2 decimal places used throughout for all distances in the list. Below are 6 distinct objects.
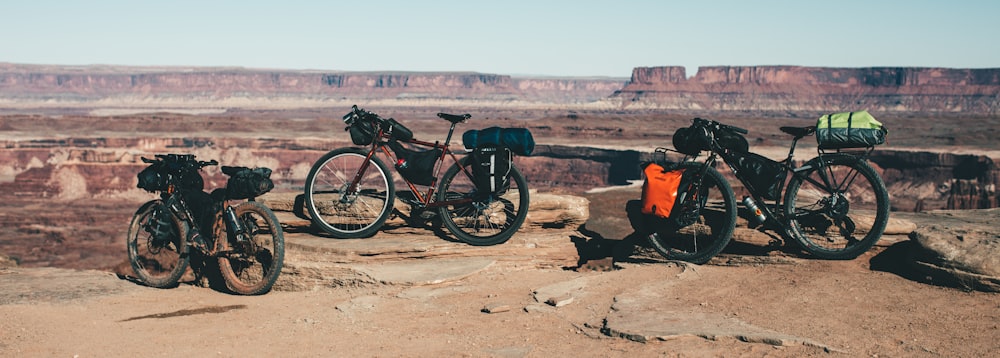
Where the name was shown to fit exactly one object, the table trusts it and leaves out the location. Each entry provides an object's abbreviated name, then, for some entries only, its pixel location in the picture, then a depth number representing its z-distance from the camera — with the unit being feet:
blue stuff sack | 26.81
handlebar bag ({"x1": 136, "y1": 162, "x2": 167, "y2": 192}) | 26.35
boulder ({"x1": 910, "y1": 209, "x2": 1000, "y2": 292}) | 20.95
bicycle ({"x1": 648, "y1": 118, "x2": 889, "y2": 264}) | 24.26
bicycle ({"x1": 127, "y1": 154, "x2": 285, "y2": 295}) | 25.59
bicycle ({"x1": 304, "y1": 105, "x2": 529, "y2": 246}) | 27.40
